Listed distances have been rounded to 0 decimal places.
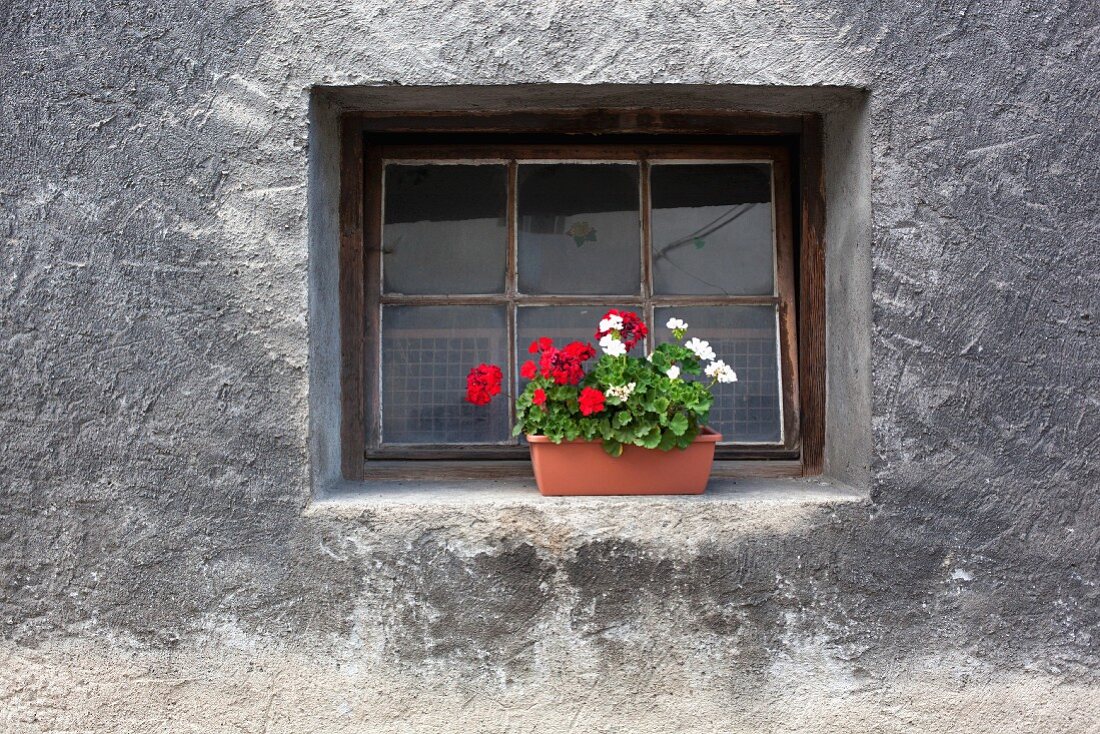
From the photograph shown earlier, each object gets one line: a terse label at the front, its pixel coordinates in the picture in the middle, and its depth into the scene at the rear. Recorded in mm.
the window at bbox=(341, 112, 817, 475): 2436
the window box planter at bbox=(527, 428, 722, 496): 2082
